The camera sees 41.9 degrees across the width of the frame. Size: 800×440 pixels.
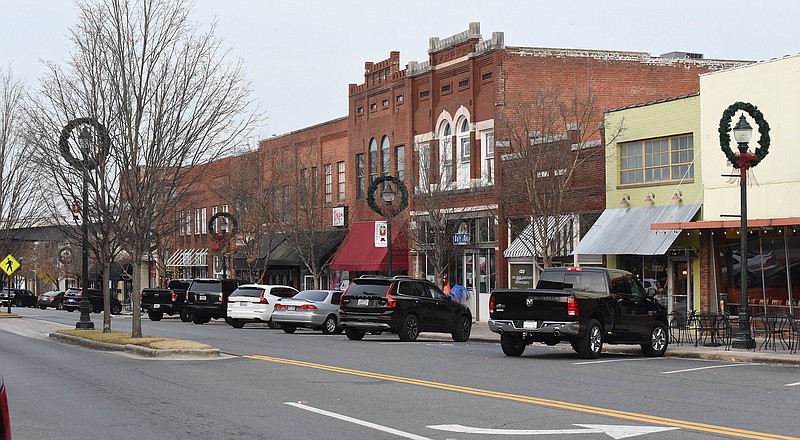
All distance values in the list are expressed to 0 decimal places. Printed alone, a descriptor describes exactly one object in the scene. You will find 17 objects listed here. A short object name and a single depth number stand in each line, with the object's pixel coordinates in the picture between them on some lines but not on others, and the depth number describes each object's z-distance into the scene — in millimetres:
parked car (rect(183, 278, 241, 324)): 41188
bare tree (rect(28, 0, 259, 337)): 24812
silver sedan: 33031
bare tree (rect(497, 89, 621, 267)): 31953
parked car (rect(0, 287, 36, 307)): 75138
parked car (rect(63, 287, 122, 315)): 56094
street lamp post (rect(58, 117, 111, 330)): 25781
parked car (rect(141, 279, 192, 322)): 44812
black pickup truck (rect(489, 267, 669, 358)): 20891
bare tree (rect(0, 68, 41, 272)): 46500
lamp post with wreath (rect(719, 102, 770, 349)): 22797
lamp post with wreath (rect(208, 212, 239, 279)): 50312
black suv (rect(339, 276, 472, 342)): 27609
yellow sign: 50719
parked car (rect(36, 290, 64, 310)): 70975
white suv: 37344
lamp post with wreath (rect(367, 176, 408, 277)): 33750
